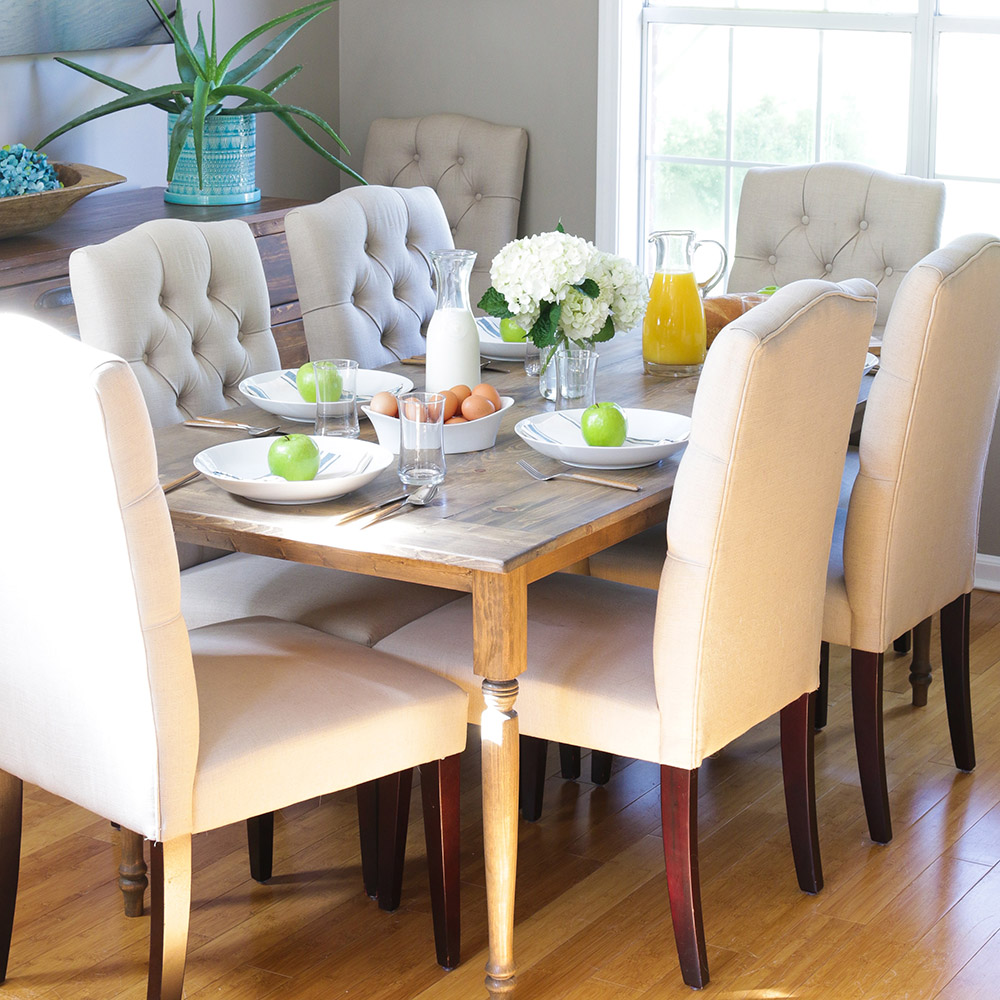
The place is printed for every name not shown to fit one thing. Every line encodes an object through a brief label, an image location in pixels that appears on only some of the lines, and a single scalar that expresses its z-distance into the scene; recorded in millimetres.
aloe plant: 3611
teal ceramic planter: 3758
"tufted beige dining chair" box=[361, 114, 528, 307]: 4188
